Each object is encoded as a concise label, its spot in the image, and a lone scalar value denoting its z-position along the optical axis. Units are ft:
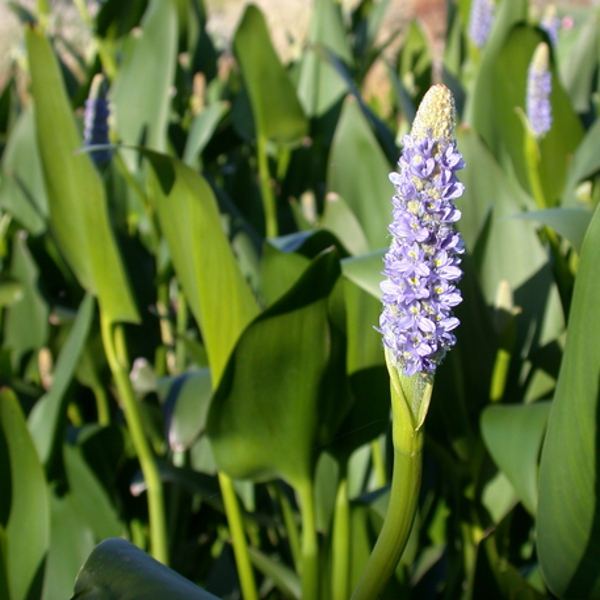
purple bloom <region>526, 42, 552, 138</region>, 3.65
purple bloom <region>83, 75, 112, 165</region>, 3.88
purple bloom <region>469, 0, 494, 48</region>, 5.48
